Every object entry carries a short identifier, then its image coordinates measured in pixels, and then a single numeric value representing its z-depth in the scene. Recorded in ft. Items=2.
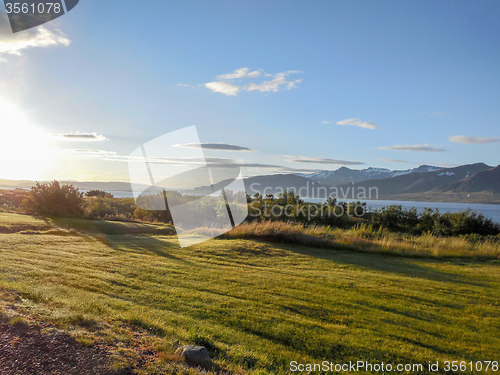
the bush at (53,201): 69.56
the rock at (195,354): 12.93
